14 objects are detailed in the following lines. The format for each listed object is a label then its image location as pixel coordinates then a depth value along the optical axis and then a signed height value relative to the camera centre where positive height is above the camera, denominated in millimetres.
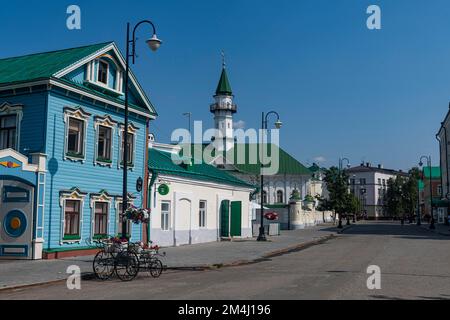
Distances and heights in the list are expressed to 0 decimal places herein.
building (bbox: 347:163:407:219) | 134875 +5055
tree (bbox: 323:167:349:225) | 61125 +1506
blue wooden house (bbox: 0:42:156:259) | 19906 +2346
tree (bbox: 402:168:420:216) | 119350 +3088
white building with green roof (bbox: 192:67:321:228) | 74375 +7098
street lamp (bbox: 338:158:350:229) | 61097 +4496
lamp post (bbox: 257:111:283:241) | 33938 +5332
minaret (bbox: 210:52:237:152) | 74875 +14089
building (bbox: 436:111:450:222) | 66312 +6982
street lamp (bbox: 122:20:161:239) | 16797 +5302
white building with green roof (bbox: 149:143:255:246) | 27067 +249
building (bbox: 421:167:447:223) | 97462 +3615
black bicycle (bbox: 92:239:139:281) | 14500 -1643
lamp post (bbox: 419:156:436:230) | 55688 -2039
